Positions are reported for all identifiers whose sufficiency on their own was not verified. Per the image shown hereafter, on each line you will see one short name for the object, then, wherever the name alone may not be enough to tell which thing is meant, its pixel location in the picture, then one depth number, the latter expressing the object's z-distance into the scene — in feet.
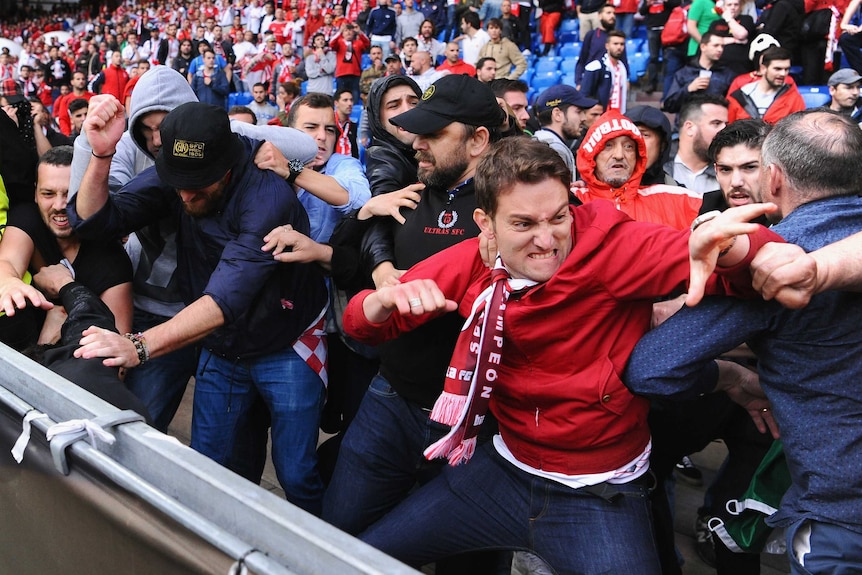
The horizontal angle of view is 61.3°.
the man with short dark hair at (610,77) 26.08
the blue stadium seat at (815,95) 25.75
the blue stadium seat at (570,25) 42.74
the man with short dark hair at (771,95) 19.65
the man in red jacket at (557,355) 6.05
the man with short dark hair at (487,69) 29.58
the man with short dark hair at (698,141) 13.78
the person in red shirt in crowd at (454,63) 33.01
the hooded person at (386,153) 10.05
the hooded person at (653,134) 12.86
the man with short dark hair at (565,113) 17.90
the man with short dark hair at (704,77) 23.20
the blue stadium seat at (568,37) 42.83
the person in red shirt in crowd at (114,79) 42.80
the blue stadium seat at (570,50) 40.74
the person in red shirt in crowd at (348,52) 40.40
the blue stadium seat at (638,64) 36.55
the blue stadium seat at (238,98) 46.88
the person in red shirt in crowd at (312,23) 50.08
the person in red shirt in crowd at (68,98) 42.01
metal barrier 3.49
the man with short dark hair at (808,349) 5.21
